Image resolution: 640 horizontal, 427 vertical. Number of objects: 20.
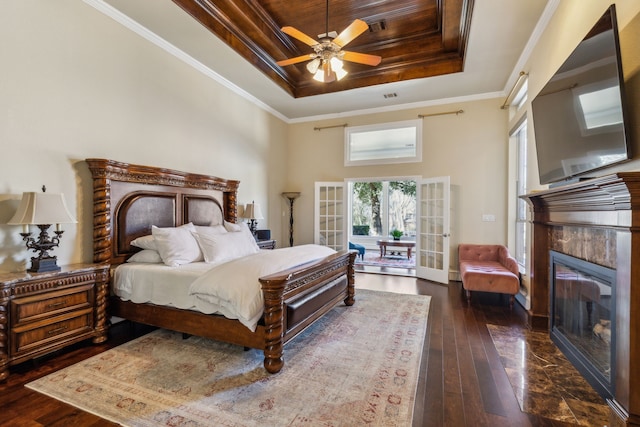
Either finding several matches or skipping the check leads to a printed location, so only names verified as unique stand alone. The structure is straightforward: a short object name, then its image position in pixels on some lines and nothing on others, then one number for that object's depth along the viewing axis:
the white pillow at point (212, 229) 3.71
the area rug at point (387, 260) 7.37
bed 2.31
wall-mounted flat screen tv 1.78
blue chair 7.92
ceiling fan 3.03
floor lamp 6.80
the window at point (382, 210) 10.15
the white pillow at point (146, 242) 3.24
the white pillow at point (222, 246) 3.32
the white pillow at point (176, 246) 3.09
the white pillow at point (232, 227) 4.26
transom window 6.04
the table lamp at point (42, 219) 2.36
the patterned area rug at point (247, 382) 1.81
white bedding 2.27
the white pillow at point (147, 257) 3.21
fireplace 1.57
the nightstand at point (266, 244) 5.10
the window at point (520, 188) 4.86
